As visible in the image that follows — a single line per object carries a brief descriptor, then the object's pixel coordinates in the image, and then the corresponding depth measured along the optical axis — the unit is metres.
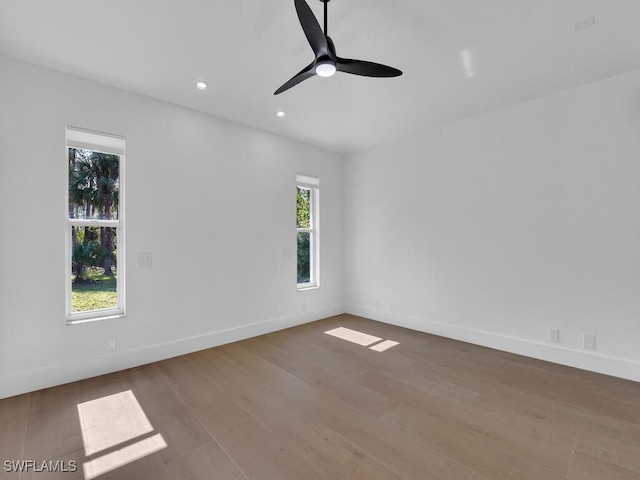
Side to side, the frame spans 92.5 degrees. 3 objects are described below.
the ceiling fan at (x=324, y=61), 1.75
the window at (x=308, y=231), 5.07
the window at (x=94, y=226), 2.99
